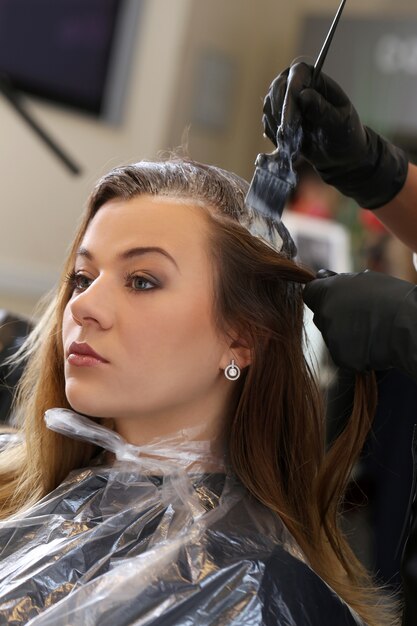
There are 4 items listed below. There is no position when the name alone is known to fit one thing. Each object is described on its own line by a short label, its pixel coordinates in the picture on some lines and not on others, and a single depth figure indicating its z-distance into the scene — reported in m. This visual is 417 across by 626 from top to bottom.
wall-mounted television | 2.61
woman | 1.13
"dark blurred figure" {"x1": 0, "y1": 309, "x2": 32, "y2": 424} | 1.46
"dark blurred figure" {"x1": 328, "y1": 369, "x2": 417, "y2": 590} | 1.30
